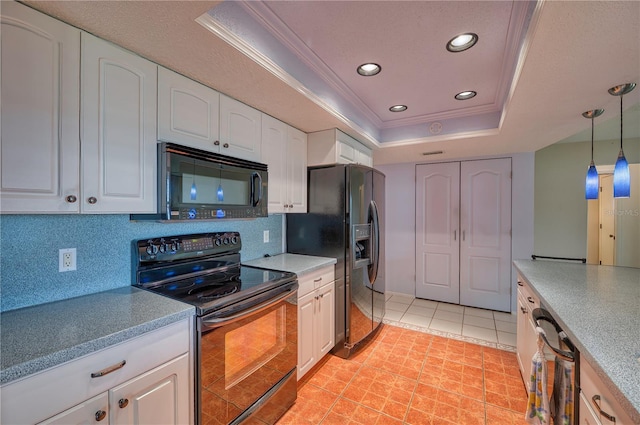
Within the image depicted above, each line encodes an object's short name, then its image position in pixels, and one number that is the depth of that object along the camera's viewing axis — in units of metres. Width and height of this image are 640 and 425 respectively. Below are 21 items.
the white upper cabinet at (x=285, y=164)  2.26
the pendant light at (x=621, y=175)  1.66
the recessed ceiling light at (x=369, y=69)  1.96
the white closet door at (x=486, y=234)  3.66
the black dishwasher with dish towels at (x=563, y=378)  1.14
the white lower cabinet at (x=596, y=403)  0.82
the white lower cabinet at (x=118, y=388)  0.84
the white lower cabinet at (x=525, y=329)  1.81
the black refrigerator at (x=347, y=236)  2.51
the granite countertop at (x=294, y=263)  2.10
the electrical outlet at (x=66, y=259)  1.33
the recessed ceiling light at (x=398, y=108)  2.72
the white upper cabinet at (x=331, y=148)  2.57
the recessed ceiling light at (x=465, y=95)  2.40
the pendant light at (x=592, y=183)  2.16
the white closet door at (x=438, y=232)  3.96
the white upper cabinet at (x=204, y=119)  1.52
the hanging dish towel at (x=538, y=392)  1.32
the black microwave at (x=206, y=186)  1.49
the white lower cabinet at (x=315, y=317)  2.09
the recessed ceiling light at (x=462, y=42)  1.62
